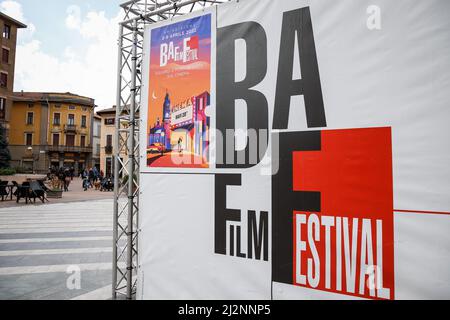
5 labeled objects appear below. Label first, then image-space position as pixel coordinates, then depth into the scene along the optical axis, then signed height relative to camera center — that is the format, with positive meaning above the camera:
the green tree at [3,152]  26.56 +1.51
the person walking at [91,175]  23.72 -0.44
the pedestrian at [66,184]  20.33 -1.00
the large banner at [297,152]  2.70 +0.22
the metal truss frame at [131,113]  4.20 +0.83
